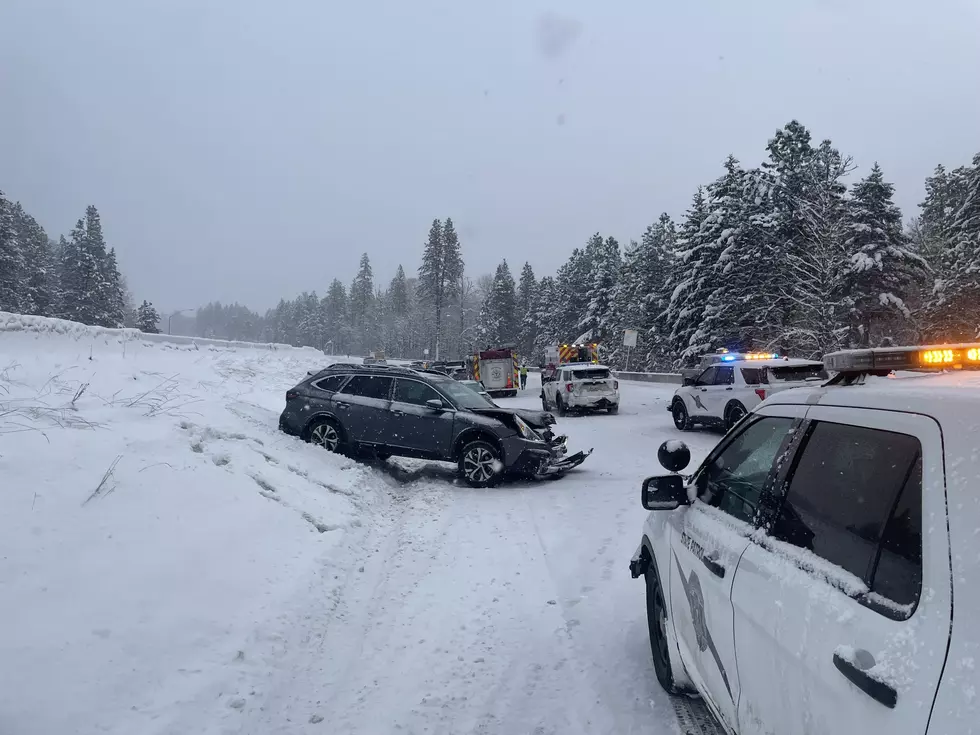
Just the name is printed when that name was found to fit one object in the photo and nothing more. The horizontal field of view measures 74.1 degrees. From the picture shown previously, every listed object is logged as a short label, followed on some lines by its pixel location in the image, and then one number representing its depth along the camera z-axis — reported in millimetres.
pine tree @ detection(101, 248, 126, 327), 59781
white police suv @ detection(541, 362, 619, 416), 22484
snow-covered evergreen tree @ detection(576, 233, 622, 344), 66000
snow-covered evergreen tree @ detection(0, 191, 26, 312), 46781
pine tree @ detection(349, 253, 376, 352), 120431
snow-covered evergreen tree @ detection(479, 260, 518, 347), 88669
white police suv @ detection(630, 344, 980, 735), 1497
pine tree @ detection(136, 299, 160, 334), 71938
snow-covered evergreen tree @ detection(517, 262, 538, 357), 92338
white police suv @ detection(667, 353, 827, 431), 14031
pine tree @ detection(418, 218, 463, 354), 87750
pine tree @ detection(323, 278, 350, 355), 130625
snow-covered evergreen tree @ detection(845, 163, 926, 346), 29109
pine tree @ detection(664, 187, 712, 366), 38812
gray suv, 10273
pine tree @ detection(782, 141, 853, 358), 25766
